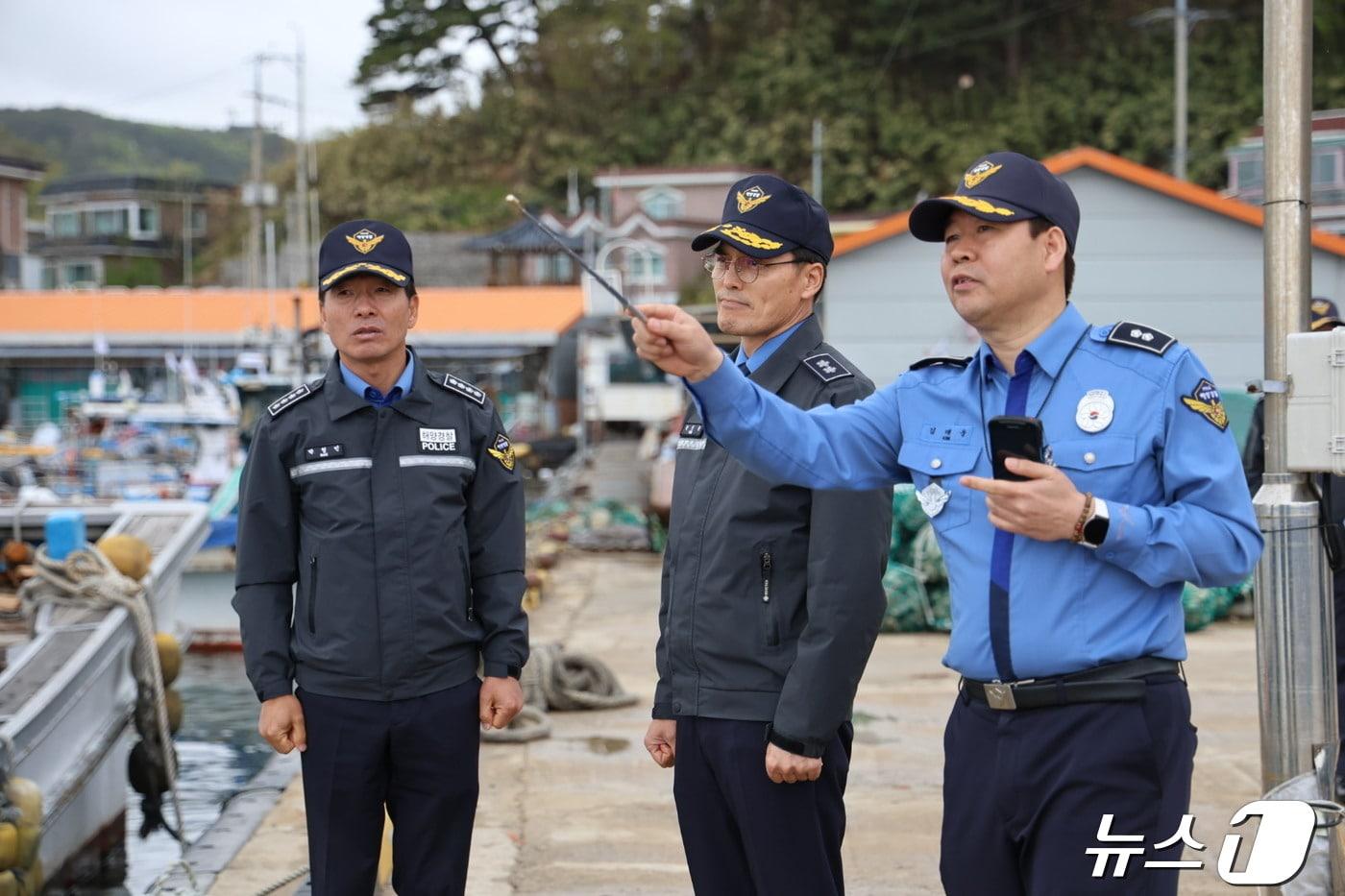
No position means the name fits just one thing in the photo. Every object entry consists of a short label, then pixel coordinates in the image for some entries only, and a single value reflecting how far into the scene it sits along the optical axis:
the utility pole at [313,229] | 36.75
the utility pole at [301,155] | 32.28
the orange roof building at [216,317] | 34.69
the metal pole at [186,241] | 52.47
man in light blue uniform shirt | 2.35
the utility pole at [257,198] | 31.95
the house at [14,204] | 50.86
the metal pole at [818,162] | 33.44
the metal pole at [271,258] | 28.42
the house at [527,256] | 40.12
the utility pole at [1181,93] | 27.17
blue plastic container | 8.38
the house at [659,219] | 37.44
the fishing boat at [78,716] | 6.88
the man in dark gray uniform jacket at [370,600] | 3.44
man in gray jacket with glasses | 2.99
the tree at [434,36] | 50.31
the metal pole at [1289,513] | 3.88
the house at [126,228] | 55.59
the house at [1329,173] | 17.31
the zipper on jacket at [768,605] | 3.07
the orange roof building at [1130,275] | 14.84
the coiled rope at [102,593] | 7.79
